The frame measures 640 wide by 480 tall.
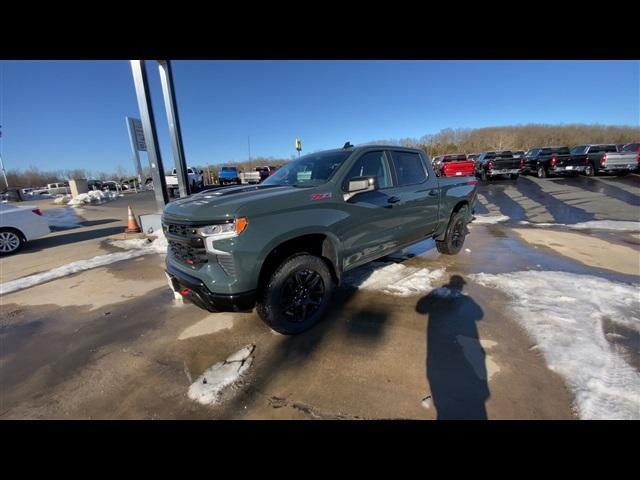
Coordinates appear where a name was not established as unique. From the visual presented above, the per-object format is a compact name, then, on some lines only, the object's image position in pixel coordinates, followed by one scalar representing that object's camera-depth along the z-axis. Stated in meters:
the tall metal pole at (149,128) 6.89
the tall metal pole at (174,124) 7.31
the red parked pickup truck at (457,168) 20.23
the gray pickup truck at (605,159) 16.61
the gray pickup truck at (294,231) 2.40
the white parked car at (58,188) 39.81
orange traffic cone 8.51
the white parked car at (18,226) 7.19
